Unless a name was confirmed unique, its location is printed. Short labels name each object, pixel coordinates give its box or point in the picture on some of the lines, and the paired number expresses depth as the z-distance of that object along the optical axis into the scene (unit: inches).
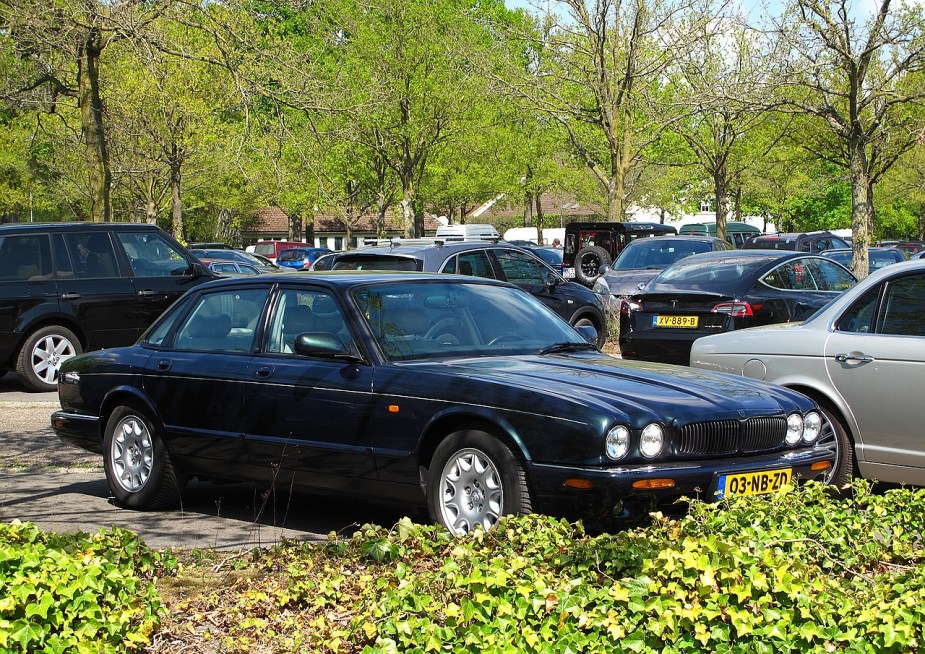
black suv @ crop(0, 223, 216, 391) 576.7
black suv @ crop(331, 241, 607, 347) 582.6
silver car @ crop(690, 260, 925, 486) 306.0
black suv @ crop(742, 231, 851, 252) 1422.2
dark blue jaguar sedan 233.3
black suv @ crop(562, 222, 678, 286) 1219.2
